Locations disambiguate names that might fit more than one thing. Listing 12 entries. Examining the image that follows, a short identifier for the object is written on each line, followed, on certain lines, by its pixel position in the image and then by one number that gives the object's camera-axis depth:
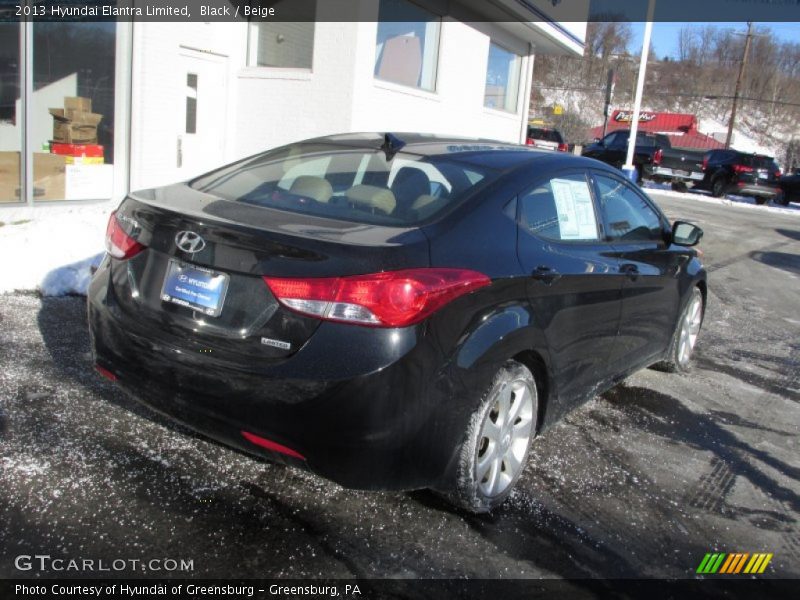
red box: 9.23
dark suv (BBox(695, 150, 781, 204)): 26.02
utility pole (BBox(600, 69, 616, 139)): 20.91
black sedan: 2.67
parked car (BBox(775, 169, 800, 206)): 26.92
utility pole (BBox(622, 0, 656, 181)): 16.34
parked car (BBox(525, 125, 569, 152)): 27.54
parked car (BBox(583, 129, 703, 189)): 27.70
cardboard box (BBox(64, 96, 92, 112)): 9.28
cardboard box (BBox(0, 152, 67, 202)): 8.67
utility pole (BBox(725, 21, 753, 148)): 47.22
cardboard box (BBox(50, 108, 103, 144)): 9.23
